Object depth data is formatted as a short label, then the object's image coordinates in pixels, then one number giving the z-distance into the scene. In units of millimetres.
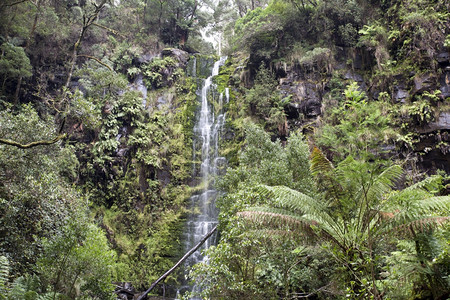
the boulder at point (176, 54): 21766
